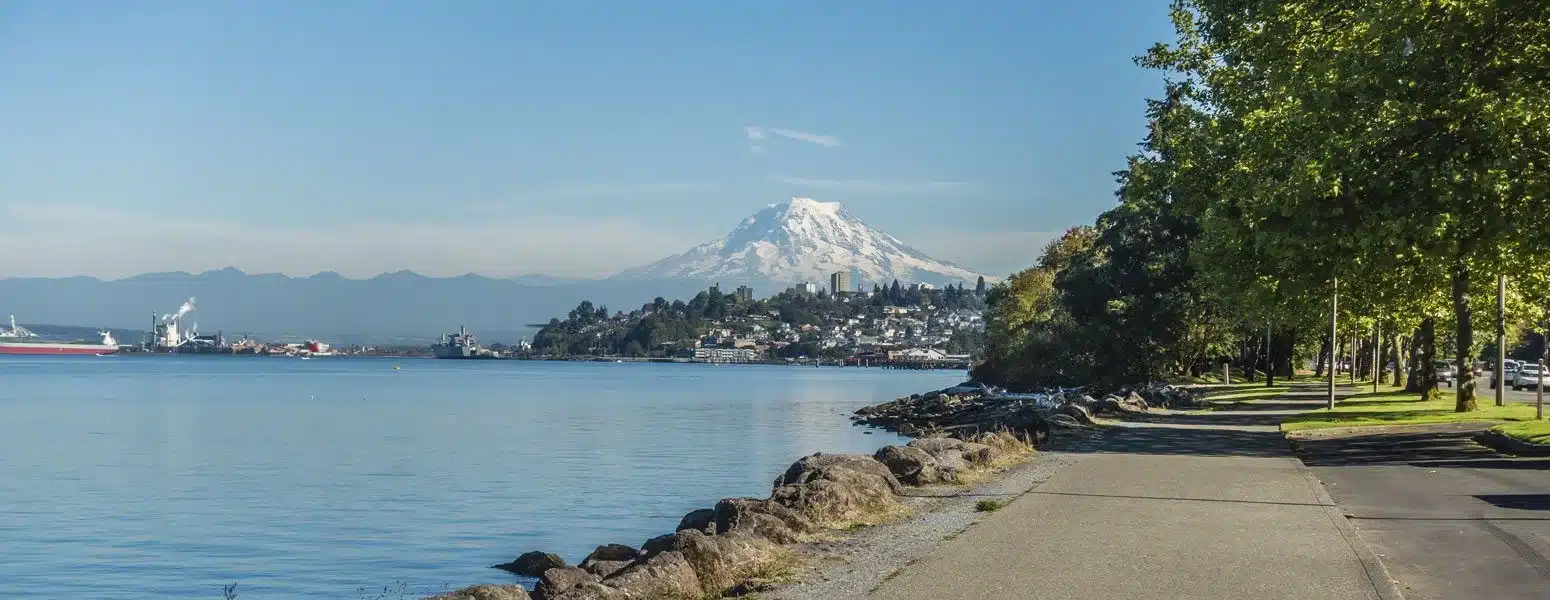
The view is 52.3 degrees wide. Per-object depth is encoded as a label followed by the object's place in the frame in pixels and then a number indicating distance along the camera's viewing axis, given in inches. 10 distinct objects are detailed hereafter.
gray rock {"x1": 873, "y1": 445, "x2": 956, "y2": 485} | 858.1
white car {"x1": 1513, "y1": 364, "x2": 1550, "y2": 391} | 2748.5
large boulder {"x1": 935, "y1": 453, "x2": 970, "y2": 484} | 866.8
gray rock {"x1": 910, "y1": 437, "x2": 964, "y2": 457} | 948.6
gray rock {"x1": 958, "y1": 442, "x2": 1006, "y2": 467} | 956.0
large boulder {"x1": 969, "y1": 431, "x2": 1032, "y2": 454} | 1047.0
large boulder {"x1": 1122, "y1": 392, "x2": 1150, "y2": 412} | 1865.2
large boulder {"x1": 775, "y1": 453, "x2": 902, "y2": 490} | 788.0
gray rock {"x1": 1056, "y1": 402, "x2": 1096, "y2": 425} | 1478.8
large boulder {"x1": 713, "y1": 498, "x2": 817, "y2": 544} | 591.8
